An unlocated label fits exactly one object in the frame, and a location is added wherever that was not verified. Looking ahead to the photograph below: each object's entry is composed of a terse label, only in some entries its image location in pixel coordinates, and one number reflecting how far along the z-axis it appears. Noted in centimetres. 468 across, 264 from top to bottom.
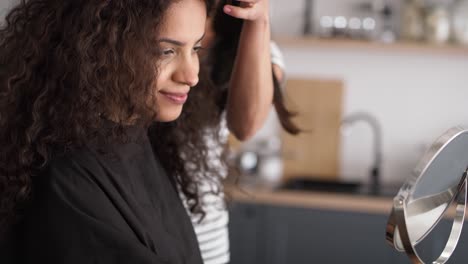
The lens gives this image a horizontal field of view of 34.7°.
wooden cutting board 350
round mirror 87
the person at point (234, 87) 151
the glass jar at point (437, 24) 322
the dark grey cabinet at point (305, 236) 305
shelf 323
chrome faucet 346
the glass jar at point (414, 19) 328
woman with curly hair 107
